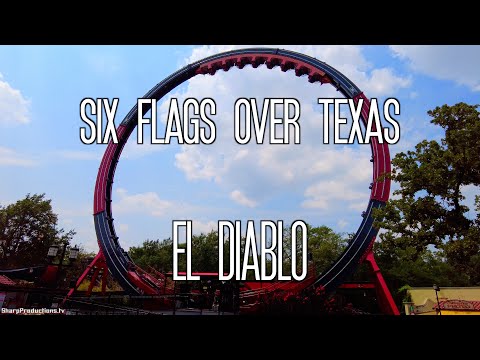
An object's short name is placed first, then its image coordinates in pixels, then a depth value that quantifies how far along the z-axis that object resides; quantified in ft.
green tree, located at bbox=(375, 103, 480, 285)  31.42
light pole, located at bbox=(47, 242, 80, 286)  47.45
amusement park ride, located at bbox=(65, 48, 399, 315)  41.52
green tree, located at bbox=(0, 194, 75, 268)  74.79
